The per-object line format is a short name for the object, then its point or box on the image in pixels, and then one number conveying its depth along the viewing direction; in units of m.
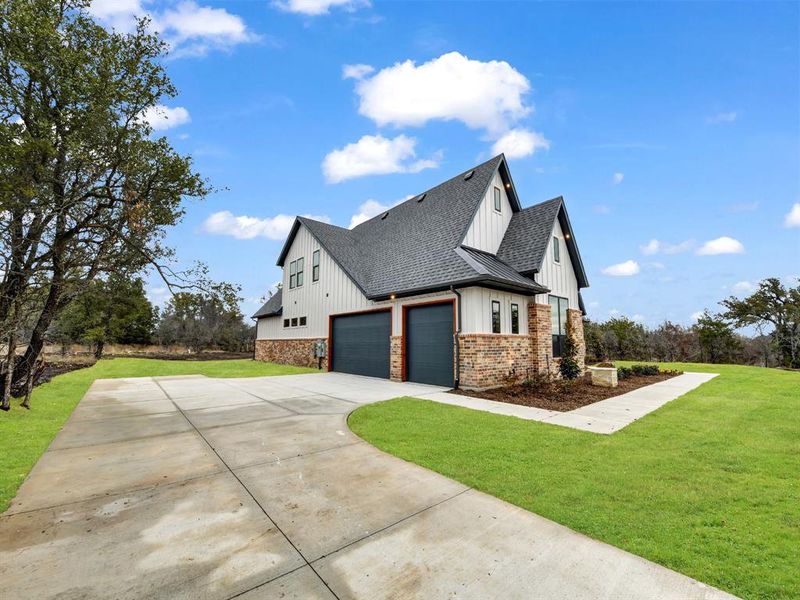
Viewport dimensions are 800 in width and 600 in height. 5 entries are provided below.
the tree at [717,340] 25.23
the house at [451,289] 11.50
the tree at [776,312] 23.66
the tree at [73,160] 6.62
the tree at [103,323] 29.30
